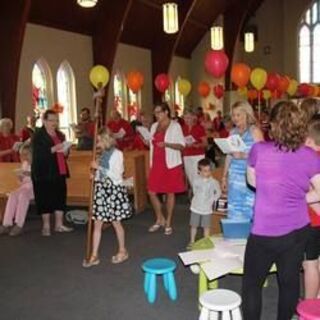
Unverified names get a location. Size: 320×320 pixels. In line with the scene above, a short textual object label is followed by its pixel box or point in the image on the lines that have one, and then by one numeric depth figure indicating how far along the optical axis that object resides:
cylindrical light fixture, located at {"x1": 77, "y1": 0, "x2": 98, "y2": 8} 7.65
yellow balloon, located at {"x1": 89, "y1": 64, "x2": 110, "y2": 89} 6.56
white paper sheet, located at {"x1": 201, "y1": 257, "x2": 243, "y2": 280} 3.38
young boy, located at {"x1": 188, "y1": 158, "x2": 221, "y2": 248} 5.14
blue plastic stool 3.85
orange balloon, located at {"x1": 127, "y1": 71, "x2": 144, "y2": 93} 10.60
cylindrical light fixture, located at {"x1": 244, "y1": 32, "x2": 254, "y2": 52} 16.02
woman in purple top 2.59
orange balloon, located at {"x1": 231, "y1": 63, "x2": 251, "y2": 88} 10.12
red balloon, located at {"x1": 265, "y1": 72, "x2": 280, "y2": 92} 11.49
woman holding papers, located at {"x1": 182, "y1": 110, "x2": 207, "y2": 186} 7.09
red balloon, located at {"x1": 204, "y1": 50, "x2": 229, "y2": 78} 9.44
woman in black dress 5.88
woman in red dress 5.71
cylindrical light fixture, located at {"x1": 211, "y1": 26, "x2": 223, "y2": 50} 11.63
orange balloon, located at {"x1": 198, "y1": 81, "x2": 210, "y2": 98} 13.37
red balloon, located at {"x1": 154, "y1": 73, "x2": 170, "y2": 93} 11.38
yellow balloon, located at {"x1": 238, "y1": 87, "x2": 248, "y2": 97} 12.30
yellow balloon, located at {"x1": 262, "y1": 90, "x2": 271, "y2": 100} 12.10
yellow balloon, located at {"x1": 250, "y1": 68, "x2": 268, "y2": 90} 10.12
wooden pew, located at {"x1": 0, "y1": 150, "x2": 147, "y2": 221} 7.10
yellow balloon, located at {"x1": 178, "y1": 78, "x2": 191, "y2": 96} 11.69
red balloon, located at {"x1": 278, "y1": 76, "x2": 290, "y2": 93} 11.63
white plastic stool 3.02
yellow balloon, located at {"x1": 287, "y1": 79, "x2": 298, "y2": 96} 12.52
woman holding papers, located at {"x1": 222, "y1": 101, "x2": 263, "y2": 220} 4.18
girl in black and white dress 4.71
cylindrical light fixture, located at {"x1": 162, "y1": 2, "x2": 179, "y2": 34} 10.30
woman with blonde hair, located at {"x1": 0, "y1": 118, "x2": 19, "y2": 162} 7.07
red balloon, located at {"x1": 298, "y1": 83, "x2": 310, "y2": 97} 13.98
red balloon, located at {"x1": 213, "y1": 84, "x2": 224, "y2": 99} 14.76
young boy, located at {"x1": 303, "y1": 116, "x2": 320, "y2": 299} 3.10
